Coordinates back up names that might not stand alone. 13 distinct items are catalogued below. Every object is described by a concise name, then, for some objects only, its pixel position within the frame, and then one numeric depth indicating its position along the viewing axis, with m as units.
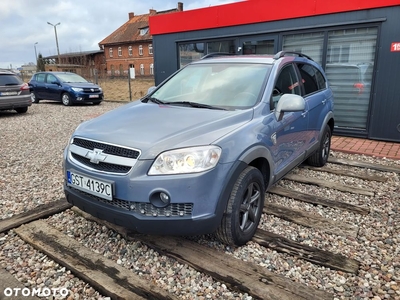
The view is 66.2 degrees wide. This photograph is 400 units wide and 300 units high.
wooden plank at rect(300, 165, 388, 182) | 4.42
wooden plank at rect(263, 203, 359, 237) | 3.00
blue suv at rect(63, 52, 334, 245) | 2.19
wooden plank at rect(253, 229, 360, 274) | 2.45
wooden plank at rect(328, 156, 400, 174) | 4.74
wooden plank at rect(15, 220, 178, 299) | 2.16
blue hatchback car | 13.46
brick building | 41.44
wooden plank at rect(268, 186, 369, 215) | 3.42
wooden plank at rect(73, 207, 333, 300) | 2.14
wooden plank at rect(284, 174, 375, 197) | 3.92
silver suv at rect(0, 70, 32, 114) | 10.11
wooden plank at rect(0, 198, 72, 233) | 3.10
